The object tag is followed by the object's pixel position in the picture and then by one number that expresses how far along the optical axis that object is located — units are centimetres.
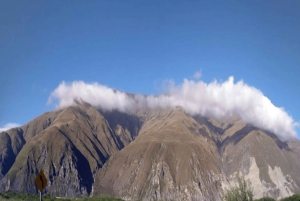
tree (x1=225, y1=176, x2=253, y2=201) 8088
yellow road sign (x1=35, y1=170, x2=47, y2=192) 2391
